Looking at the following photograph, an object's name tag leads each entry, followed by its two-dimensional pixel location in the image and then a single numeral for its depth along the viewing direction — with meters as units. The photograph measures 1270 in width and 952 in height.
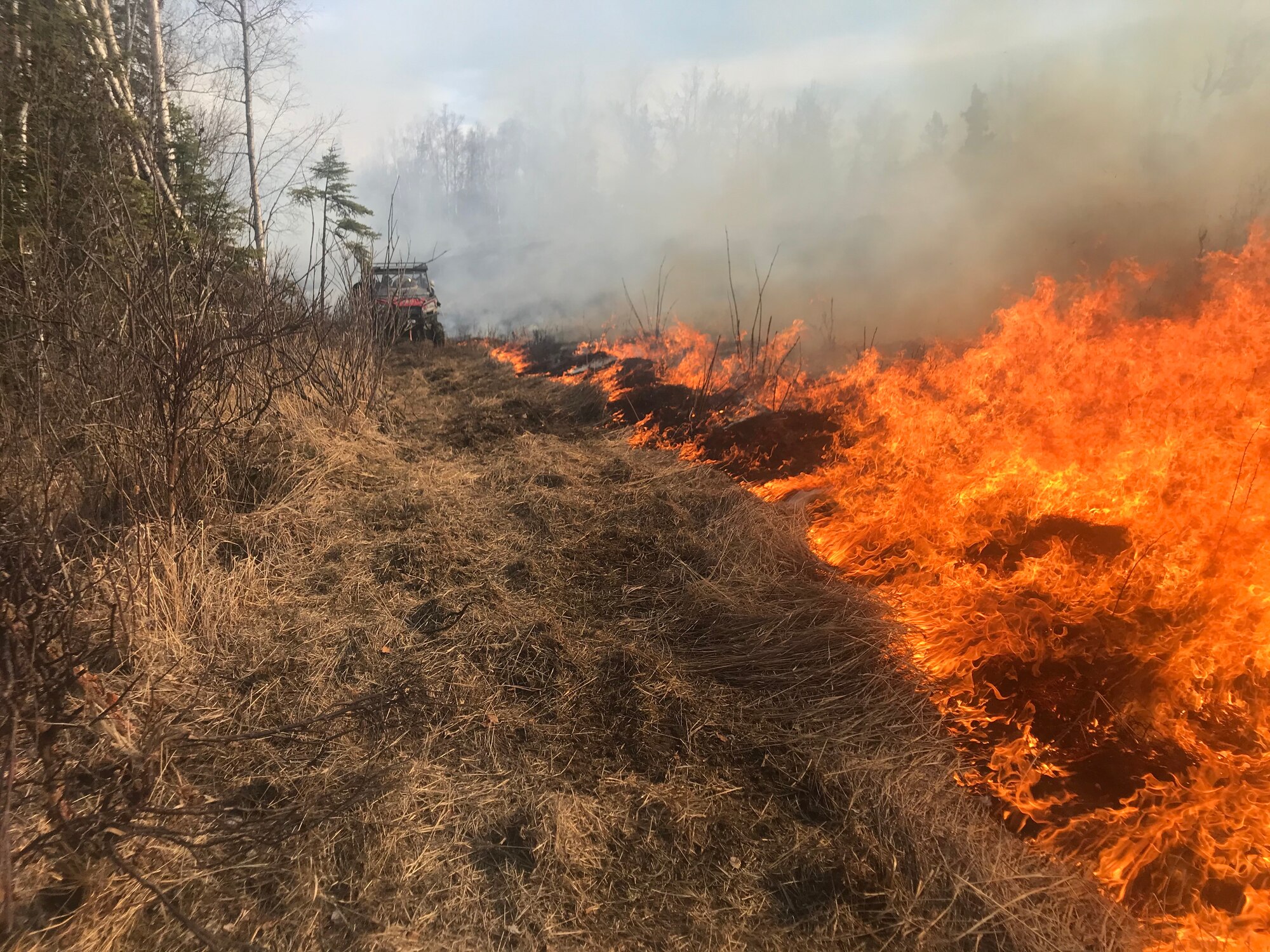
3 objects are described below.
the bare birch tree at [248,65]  12.79
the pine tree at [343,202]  20.48
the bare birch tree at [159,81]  6.85
